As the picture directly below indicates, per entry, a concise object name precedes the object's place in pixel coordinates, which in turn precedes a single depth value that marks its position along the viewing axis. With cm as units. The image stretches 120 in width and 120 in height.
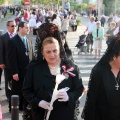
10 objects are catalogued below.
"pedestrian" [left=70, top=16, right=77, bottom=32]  2923
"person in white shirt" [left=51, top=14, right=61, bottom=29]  2097
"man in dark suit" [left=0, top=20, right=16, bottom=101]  773
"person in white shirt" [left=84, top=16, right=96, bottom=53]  1723
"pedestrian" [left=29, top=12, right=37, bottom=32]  2657
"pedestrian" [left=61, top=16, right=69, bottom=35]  2197
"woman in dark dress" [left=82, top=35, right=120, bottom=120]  380
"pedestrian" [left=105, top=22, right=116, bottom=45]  1538
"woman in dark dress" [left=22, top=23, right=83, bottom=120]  388
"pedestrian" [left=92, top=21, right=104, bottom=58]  1535
